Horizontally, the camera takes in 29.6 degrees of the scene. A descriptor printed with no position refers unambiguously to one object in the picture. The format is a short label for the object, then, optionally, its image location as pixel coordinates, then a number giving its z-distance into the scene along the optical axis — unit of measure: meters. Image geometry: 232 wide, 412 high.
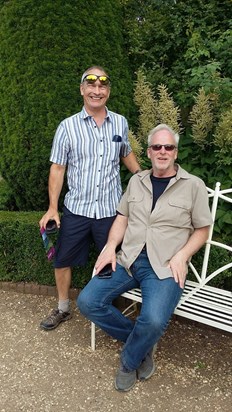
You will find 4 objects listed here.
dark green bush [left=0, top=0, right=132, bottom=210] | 3.98
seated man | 2.71
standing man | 3.06
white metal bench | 2.68
